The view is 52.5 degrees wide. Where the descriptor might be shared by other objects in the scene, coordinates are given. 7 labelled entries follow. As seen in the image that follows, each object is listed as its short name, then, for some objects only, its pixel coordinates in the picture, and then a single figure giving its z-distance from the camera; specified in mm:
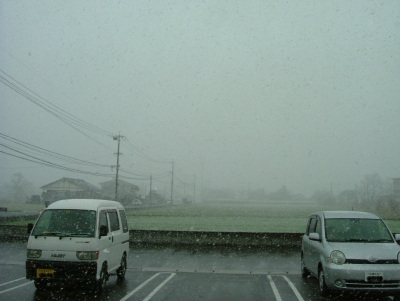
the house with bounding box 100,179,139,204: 94125
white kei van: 8156
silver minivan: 7680
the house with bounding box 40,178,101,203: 66062
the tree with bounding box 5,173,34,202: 74438
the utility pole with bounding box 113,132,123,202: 56562
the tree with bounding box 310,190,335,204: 65363
